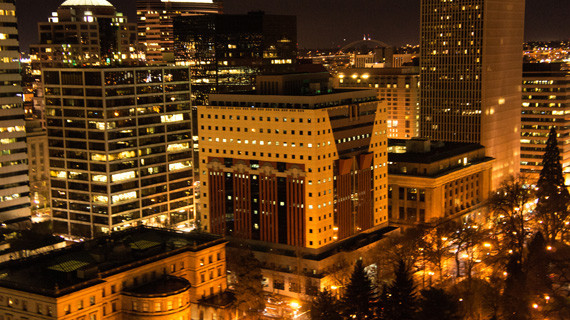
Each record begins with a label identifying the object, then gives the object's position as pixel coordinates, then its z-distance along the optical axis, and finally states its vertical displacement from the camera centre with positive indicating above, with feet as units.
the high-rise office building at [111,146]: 512.63 -54.95
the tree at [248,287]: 381.81 -115.55
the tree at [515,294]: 347.77 -115.57
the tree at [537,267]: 370.53 -110.20
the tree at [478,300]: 347.77 -115.31
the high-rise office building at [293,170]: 445.37 -66.37
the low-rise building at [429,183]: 545.03 -90.59
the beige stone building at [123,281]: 315.78 -97.38
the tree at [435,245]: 424.05 -108.82
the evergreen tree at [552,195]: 469.98 -96.56
